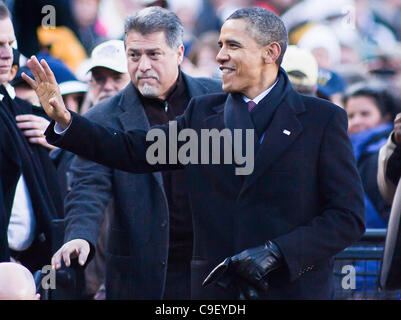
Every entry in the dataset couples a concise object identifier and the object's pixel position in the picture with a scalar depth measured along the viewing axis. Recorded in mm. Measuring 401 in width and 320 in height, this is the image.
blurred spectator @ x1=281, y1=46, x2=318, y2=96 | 12391
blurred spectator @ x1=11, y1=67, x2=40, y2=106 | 12570
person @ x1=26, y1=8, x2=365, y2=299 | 7961
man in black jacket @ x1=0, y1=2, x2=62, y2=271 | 9773
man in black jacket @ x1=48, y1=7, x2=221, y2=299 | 10148
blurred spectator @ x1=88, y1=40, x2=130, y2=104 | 12555
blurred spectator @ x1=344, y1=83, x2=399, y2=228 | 12148
